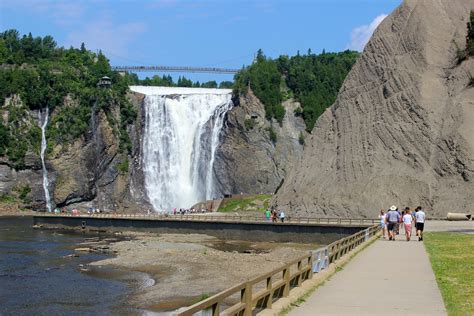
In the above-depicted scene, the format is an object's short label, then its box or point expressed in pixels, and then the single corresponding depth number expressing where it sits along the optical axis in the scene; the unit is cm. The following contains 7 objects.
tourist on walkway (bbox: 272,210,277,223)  6356
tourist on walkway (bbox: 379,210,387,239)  4316
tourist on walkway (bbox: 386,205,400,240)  3756
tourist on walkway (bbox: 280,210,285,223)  6253
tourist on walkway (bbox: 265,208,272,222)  6862
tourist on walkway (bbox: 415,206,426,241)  3691
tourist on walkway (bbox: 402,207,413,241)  3709
